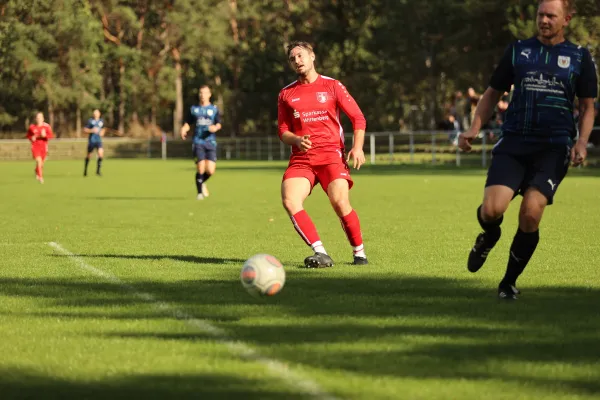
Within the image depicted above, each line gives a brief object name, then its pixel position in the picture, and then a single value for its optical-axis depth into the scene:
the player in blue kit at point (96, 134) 38.03
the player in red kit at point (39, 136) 34.66
